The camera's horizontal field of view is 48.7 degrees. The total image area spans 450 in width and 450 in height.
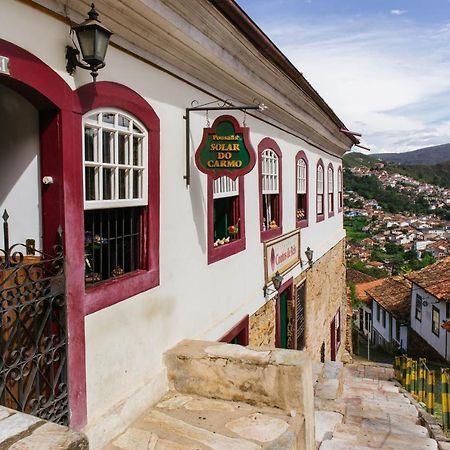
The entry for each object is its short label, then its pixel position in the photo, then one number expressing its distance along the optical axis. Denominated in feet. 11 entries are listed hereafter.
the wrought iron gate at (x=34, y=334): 10.11
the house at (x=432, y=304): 74.30
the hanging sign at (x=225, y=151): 17.17
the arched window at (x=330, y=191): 48.84
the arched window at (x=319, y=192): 42.55
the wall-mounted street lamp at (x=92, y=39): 11.20
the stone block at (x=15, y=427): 6.47
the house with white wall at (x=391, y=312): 93.15
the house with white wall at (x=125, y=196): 11.46
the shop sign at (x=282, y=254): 27.58
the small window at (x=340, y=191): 56.37
